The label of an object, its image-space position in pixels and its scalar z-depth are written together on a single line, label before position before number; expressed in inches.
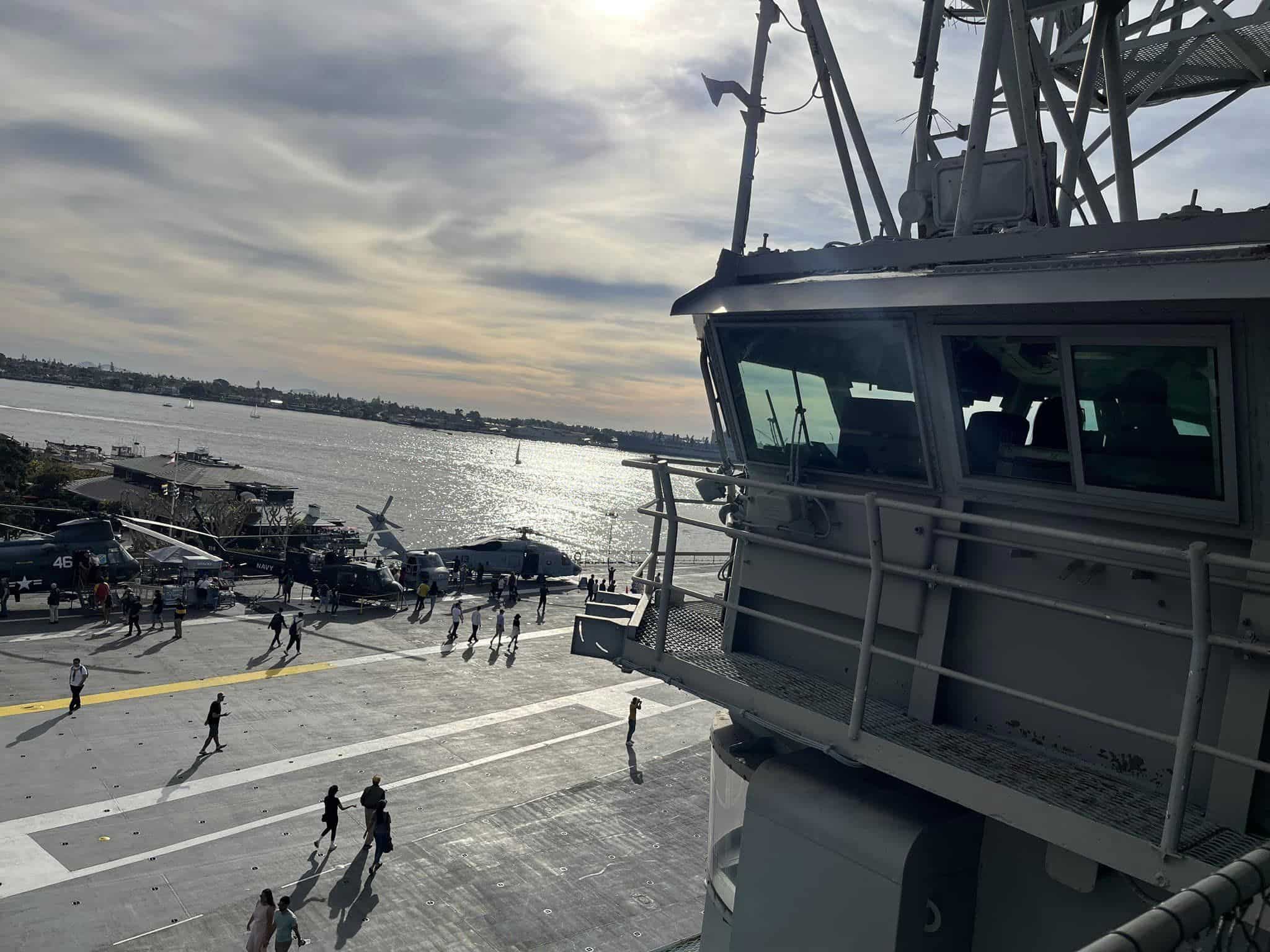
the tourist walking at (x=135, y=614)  1164.5
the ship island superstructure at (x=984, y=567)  159.3
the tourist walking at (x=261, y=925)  472.1
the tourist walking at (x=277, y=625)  1171.9
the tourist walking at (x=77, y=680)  853.2
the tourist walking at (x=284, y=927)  486.6
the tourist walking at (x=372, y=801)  636.1
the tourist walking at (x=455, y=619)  1320.1
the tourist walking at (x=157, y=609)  1209.4
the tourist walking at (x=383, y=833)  624.4
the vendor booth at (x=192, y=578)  1350.9
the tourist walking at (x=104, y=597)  1221.1
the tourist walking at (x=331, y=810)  648.4
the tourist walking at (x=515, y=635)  1306.1
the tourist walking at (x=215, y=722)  800.3
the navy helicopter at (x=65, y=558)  1239.5
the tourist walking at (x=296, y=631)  1131.9
